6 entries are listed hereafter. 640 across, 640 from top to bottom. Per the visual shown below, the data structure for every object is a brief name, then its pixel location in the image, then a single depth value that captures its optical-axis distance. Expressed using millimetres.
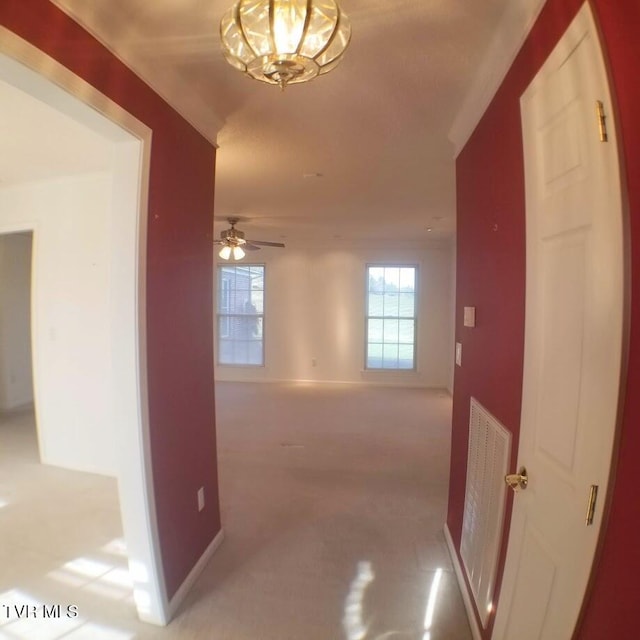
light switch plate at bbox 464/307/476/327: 1764
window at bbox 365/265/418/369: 6406
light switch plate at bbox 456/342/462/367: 2070
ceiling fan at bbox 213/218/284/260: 4238
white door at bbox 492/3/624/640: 766
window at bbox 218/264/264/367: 6695
